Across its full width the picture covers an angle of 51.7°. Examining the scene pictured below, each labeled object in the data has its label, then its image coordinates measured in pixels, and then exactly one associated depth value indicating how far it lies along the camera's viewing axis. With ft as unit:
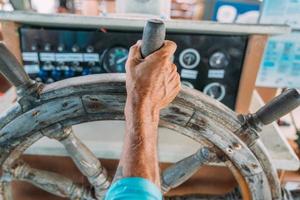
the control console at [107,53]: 2.40
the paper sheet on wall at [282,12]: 3.25
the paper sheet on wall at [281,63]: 3.42
